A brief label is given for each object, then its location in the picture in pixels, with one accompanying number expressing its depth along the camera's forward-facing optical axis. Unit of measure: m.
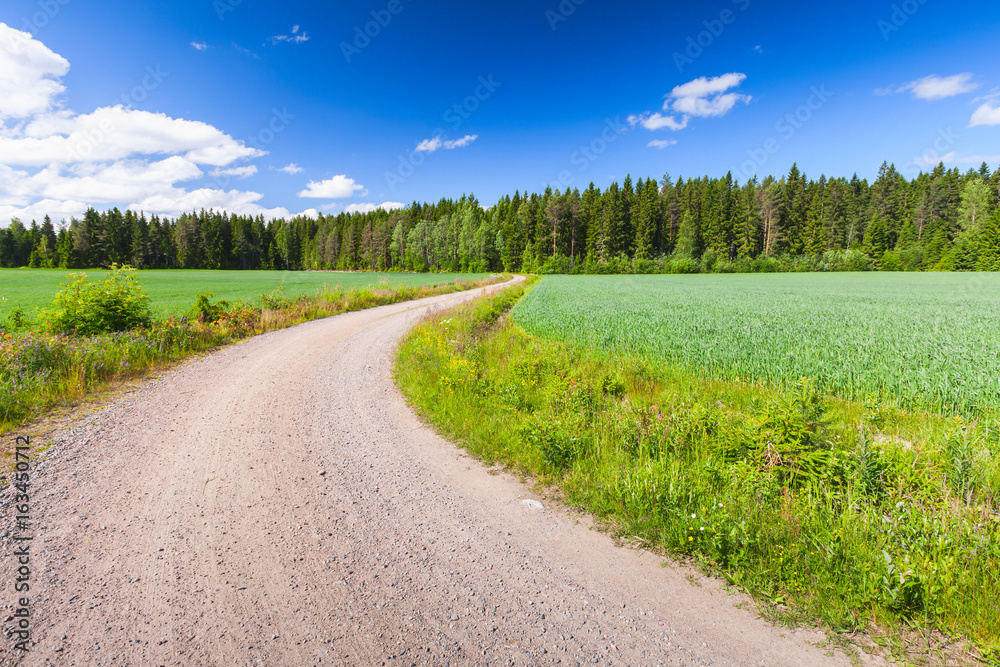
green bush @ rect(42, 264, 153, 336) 10.69
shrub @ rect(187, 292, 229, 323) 13.98
